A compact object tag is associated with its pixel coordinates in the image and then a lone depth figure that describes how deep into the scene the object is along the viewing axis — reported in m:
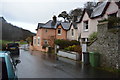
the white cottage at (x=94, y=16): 10.72
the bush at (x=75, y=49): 10.66
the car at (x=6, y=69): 2.11
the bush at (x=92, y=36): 11.39
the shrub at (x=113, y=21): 6.90
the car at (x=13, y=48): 13.71
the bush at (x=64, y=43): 15.36
